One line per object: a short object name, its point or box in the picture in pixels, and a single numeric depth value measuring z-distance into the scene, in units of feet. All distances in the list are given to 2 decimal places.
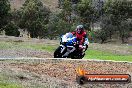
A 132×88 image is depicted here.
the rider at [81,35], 80.02
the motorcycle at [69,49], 79.82
